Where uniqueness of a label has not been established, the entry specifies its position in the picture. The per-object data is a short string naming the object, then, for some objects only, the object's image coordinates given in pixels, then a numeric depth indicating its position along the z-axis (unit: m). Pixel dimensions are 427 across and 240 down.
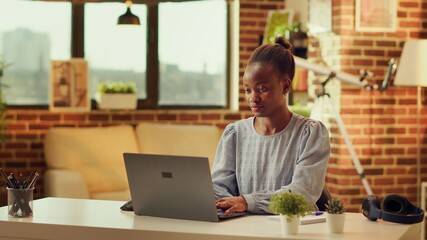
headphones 2.82
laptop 2.76
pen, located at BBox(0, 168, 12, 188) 2.99
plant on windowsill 6.87
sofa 6.41
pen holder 2.92
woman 3.03
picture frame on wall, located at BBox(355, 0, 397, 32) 6.30
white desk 2.60
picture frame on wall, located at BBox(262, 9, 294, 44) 6.90
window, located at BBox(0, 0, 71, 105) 6.90
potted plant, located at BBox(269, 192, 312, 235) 2.60
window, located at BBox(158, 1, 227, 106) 7.21
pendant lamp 6.28
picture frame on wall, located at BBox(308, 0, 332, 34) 6.38
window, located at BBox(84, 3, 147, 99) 7.09
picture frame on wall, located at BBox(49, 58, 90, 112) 6.89
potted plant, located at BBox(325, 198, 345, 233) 2.64
